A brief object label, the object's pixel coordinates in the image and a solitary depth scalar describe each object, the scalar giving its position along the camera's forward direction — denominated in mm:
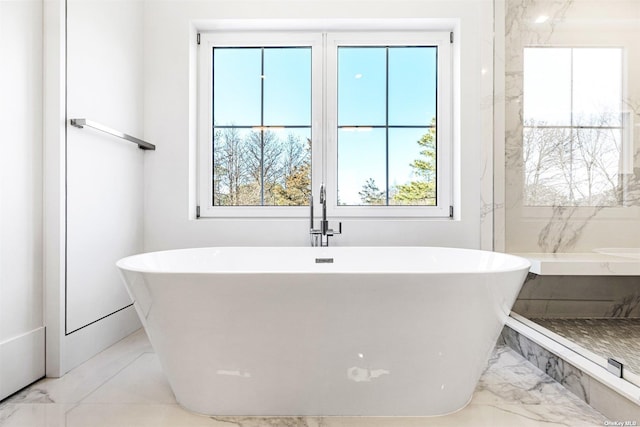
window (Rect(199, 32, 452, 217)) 2434
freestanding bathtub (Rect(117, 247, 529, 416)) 1192
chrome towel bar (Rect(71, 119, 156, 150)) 1694
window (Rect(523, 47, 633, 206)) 1724
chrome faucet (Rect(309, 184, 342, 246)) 2129
